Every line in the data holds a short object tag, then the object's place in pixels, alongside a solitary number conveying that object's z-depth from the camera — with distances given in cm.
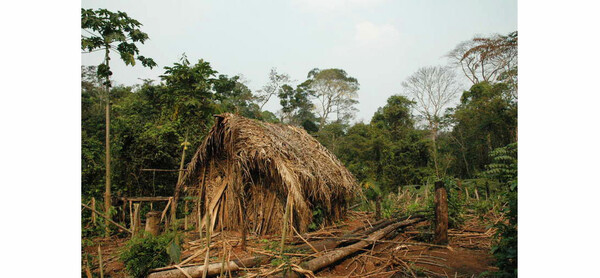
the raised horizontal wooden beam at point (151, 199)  605
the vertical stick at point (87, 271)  298
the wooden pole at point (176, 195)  549
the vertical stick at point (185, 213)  576
